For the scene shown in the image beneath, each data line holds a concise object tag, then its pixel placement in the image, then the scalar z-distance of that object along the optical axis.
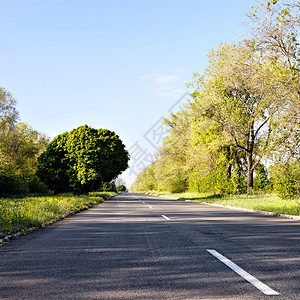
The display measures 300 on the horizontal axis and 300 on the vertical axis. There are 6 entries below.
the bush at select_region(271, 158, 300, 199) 18.37
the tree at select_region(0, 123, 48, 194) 43.02
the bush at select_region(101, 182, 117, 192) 79.10
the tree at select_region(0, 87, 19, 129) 42.22
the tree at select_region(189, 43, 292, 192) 27.77
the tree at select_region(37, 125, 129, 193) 37.53
